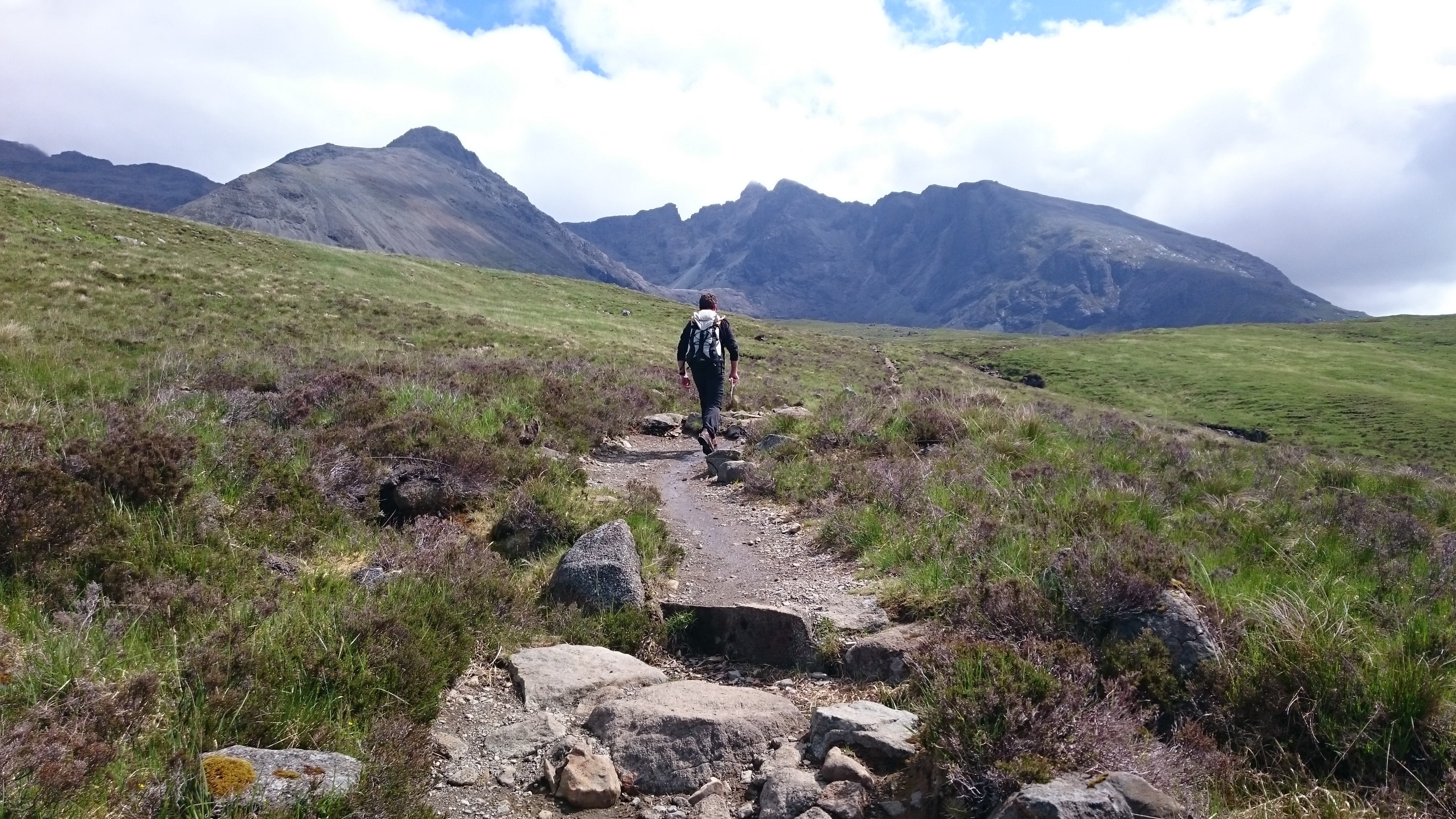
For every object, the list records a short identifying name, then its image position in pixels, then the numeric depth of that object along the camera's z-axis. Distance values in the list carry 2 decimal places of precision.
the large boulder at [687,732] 4.09
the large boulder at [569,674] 4.72
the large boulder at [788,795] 3.68
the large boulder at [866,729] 3.90
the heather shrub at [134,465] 5.66
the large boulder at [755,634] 5.50
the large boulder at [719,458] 11.70
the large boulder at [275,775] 2.93
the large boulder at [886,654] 4.89
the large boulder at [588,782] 3.82
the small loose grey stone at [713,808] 3.78
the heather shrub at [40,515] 4.64
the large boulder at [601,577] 6.03
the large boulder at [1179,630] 4.41
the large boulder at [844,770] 3.74
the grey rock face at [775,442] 11.76
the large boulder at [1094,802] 3.07
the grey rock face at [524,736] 4.21
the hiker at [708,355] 13.24
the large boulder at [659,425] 15.73
